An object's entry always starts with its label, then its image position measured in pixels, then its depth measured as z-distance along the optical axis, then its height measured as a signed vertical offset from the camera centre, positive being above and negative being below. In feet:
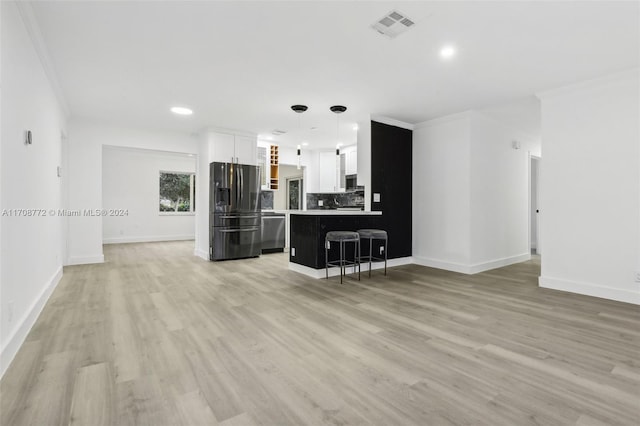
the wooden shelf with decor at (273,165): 24.02 +3.60
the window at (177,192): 31.22 +1.99
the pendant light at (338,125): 15.23 +5.06
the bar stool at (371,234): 15.09 -1.10
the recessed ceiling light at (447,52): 9.52 +4.99
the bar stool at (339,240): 13.89 -1.29
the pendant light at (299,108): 15.03 +5.06
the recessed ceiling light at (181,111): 15.72 +5.22
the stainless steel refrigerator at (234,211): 19.11 +0.03
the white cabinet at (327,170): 26.09 +3.48
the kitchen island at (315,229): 14.97 -0.89
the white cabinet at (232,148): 19.70 +4.16
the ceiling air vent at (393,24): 7.95 +4.97
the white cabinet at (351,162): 24.03 +3.89
